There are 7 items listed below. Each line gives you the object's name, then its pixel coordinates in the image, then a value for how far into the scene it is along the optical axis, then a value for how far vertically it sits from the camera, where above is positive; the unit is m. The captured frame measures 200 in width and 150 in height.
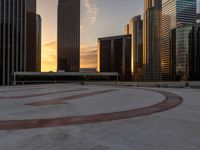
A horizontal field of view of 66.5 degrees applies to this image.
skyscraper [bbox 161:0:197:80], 131.40 +53.38
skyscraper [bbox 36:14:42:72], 145.00 +11.97
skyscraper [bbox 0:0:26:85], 72.17 +17.99
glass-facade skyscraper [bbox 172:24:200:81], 89.99 +13.69
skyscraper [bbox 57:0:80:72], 143.15 +11.26
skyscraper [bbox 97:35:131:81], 130.09 +16.10
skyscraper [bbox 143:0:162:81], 134.49 +7.76
